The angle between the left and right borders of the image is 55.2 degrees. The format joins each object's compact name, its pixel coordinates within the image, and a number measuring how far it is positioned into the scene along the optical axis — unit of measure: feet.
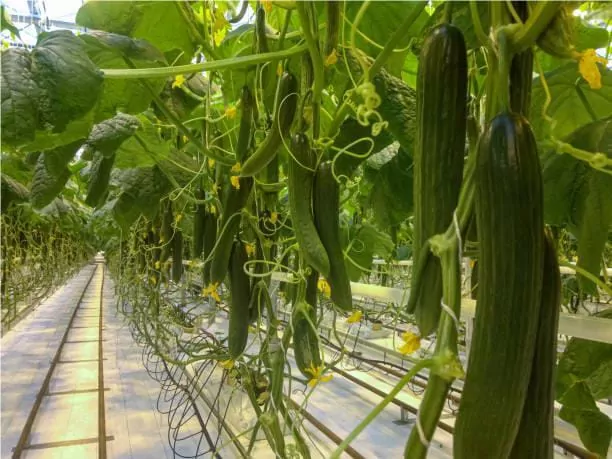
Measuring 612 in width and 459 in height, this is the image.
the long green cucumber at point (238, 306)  3.56
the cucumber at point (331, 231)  2.32
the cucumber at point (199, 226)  4.25
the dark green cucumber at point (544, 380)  1.31
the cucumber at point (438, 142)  1.45
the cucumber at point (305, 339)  3.17
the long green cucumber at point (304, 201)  2.23
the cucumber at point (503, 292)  1.17
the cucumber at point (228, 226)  3.32
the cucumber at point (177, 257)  6.23
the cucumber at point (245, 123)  2.94
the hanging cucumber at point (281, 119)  2.54
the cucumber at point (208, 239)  3.87
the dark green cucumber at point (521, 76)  1.38
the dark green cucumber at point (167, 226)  6.44
